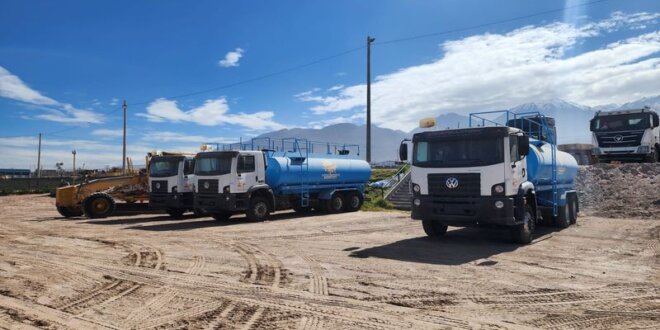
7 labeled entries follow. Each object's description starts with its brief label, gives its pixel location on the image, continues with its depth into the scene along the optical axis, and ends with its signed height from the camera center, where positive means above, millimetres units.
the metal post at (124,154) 42250 +2800
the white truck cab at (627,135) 22875 +2497
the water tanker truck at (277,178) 16812 +219
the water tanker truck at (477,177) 10117 +139
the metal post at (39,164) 66938 +2965
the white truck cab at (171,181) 19125 +110
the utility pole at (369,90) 26500 +5506
